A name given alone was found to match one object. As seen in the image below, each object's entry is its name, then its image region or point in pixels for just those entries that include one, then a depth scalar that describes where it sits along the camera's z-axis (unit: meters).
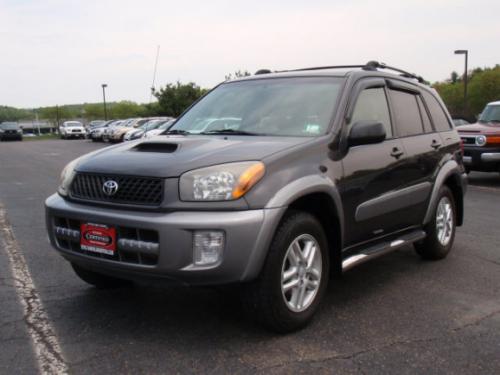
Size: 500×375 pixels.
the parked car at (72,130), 44.81
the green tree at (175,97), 43.50
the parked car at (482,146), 10.62
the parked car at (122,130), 30.77
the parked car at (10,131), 44.31
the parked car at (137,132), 23.60
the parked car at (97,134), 35.47
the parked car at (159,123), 22.51
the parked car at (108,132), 33.06
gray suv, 3.15
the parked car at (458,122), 18.15
